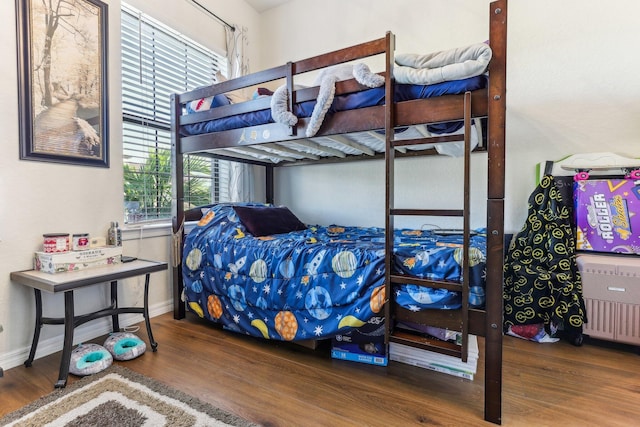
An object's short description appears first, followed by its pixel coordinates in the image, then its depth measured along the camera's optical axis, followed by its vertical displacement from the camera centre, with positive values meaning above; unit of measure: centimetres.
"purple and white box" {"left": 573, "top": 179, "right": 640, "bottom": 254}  205 -5
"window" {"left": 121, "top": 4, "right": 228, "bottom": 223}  240 +79
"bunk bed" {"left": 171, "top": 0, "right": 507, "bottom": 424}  133 +25
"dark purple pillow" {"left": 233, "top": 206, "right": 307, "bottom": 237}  241 -10
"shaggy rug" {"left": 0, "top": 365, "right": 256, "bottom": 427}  130 -87
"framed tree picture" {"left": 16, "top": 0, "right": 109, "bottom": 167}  177 +75
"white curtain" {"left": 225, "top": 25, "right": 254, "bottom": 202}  318 +134
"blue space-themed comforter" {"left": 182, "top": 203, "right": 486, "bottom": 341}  150 -39
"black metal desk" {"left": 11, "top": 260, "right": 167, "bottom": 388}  158 -39
